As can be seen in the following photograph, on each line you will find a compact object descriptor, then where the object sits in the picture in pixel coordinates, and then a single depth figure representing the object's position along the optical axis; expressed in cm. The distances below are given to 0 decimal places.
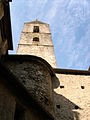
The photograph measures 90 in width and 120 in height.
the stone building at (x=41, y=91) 301
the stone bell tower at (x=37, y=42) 950
